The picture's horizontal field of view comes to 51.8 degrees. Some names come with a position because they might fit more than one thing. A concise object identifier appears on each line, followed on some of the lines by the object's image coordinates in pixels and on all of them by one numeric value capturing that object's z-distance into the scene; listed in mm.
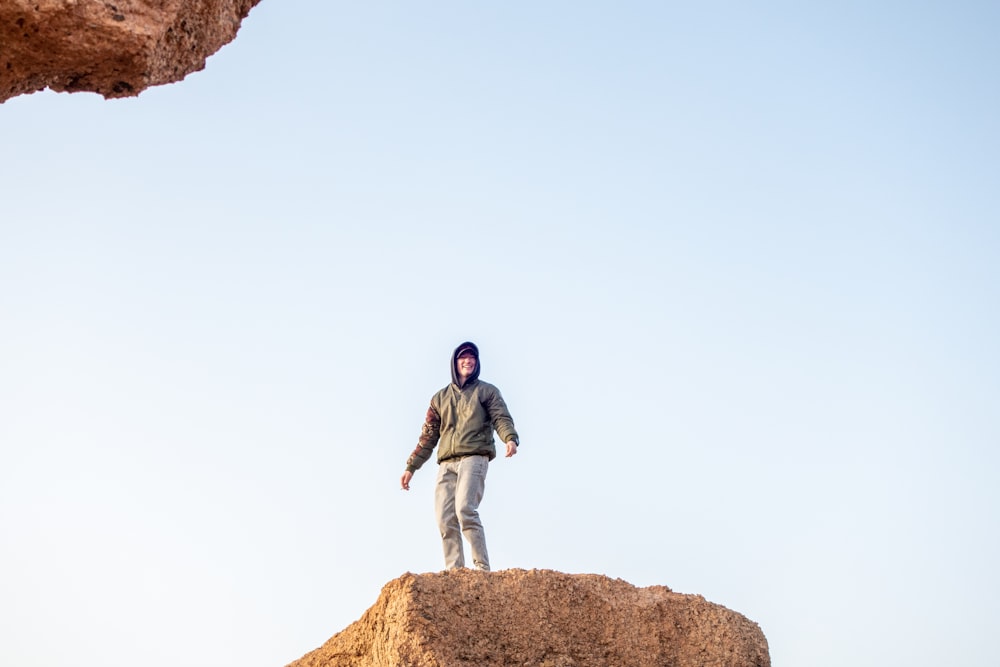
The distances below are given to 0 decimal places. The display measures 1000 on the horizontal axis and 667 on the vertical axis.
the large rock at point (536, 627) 6020
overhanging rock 4422
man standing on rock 7941
